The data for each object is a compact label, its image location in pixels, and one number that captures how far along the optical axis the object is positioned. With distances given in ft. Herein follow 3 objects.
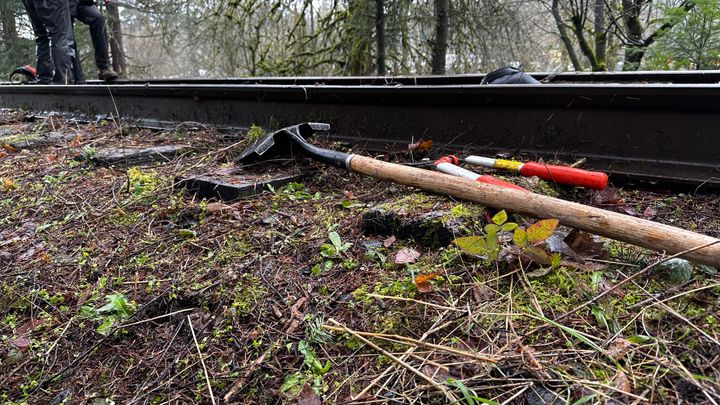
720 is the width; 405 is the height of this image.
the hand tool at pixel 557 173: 2.25
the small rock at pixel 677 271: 1.48
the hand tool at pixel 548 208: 1.44
